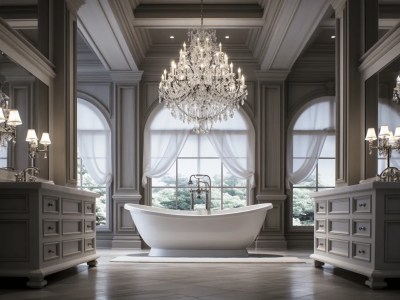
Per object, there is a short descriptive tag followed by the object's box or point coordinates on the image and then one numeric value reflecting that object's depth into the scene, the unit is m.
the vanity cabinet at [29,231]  3.84
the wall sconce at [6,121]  4.32
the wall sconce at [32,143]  4.59
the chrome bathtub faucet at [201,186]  8.14
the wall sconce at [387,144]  4.45
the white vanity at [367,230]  3.79
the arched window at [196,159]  8.89
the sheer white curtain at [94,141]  8.97
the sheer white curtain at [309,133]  8.96
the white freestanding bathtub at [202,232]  6.89
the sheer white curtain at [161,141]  8.87
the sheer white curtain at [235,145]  8.88
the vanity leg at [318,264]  5.37
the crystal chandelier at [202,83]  6.50
